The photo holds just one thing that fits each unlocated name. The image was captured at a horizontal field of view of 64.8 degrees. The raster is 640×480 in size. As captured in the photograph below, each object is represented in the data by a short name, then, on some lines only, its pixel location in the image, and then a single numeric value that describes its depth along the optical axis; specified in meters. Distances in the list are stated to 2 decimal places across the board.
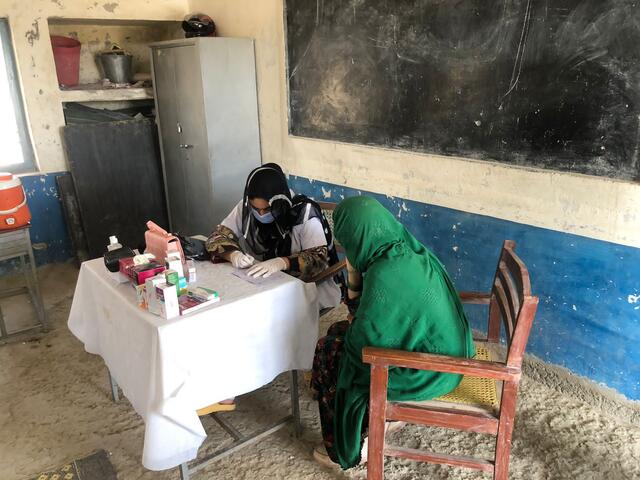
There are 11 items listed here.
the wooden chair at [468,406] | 1.43
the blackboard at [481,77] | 1.96
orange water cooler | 2.68
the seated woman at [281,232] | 2.14
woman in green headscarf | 1.54
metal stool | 2.72
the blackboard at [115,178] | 3.95
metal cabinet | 3.54
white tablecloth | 1.52
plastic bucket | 3.86
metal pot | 4.05
